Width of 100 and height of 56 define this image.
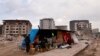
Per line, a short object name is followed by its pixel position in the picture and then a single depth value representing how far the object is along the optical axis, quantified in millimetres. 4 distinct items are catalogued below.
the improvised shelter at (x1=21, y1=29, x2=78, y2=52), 7627
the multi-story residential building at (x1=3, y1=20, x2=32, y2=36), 41931
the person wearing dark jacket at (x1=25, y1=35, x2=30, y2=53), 6817
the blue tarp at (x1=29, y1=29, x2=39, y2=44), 7676
